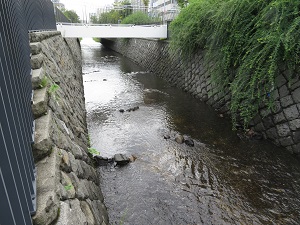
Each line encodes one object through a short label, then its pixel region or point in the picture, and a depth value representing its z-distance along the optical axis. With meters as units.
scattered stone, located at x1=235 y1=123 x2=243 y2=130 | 7.00
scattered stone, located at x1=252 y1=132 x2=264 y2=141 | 6.33
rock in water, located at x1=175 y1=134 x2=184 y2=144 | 6.37
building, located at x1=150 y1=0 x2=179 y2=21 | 15.58
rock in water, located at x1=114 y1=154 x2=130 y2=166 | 5.39
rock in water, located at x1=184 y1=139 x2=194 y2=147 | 6.19
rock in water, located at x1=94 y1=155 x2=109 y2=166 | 5.39
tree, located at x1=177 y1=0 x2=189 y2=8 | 19.80
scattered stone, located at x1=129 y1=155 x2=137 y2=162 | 5.56
